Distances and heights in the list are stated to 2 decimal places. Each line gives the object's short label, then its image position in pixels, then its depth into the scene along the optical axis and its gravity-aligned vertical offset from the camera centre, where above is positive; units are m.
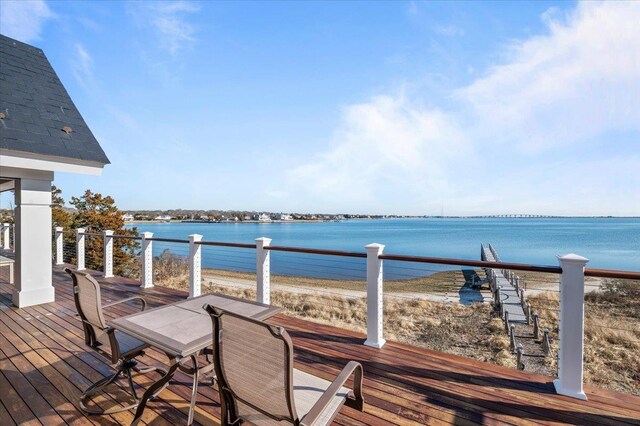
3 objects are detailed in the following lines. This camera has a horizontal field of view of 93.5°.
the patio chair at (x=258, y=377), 1.17 -0.71
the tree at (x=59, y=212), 13.48 -0.16
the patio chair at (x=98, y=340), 2.02 -0.92
